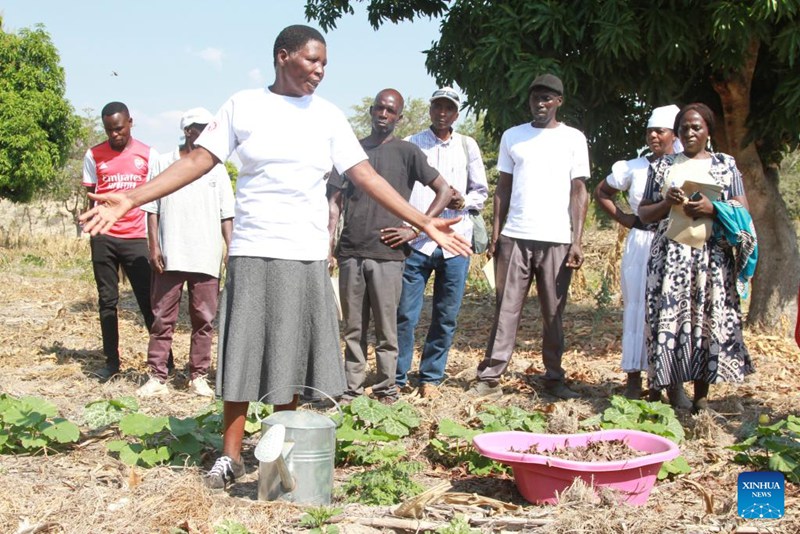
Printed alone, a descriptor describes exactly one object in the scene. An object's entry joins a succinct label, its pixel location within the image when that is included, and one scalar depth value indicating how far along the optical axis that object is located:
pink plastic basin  3.59
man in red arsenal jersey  6.58
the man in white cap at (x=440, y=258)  6.08
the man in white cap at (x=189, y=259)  6.15
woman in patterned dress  5.15
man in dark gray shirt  5.70
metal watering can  3.61
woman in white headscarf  5.84
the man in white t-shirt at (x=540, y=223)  5.90
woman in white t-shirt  3.83
